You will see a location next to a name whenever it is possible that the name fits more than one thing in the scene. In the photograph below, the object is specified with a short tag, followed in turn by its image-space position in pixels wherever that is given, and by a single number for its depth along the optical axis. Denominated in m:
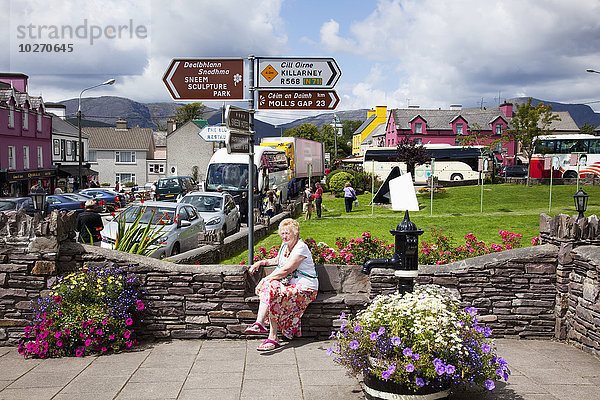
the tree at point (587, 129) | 96.06
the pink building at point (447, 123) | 72.50
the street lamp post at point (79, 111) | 38.16
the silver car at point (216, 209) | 18.30
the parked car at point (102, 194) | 35.09
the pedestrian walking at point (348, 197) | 26.36
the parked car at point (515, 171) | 55.12
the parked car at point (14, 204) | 18.44
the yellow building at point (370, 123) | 107.00
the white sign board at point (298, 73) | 6.84
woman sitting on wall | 6.25
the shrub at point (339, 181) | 37.63
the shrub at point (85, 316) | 5.96
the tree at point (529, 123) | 40.59
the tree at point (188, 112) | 101.81
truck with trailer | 37.53
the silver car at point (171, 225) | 12.20
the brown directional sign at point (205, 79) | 6.77
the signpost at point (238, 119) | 6.66
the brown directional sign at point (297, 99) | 6.90
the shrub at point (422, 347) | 4.12
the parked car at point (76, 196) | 29.67
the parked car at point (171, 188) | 37.16
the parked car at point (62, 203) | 24.65
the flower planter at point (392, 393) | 4.24
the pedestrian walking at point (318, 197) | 23.53
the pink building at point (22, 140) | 42.16
